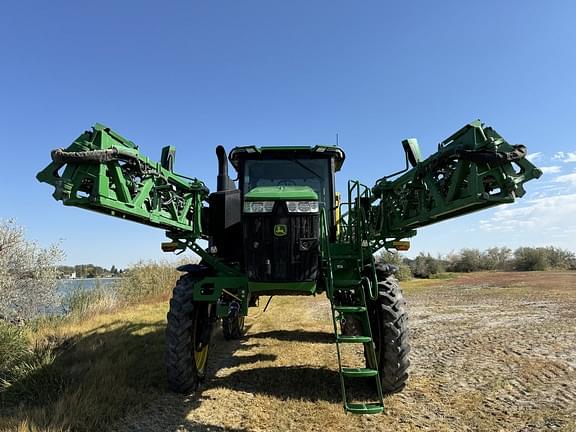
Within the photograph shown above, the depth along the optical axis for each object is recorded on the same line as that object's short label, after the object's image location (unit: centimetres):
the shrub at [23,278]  1109
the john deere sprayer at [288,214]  344
